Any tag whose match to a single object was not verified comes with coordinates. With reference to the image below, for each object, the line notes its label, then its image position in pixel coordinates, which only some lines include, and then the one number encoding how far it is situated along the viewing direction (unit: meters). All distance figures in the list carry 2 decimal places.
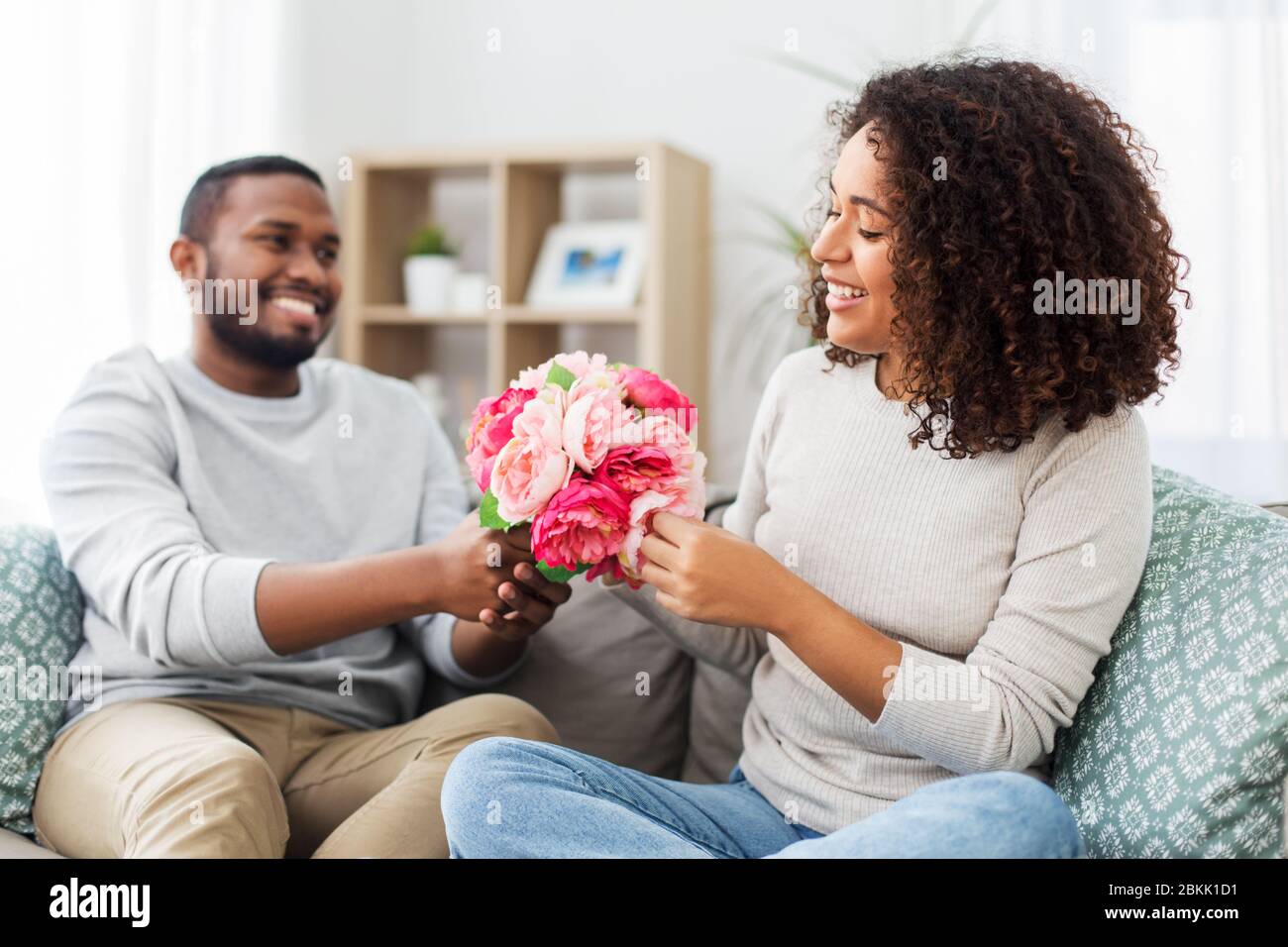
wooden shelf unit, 3.21
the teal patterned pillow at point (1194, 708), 1.18
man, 1.47
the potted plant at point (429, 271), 3.38
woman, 1.27
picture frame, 3.31
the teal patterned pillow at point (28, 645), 1.57
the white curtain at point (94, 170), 2.26
